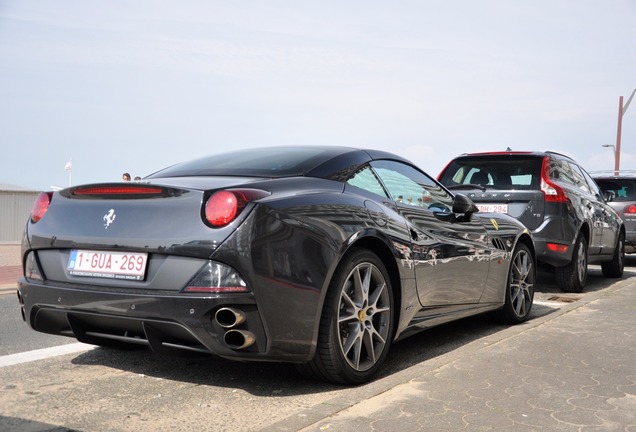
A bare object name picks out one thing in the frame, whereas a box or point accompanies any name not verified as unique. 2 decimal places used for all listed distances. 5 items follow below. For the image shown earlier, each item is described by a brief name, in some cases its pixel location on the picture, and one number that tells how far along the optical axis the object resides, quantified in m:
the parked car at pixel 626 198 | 13.41
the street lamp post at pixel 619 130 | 32.21
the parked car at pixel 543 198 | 8.59
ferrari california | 3.85
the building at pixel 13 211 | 23.64
